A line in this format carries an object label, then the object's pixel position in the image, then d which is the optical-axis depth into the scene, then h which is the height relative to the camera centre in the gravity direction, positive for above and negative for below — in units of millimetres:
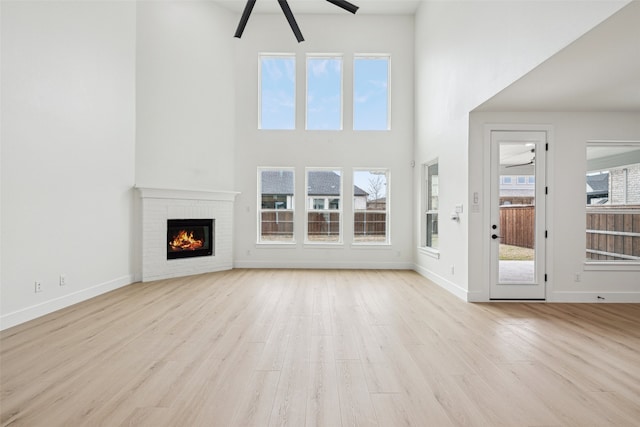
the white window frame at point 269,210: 7102 +91
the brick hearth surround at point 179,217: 5633 -227
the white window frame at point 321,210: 7109 +120
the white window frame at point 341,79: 7141 +3045
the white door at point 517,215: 4371 -5
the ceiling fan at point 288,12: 3475 +2299
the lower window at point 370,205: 7133 +199
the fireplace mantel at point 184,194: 5602 +360
